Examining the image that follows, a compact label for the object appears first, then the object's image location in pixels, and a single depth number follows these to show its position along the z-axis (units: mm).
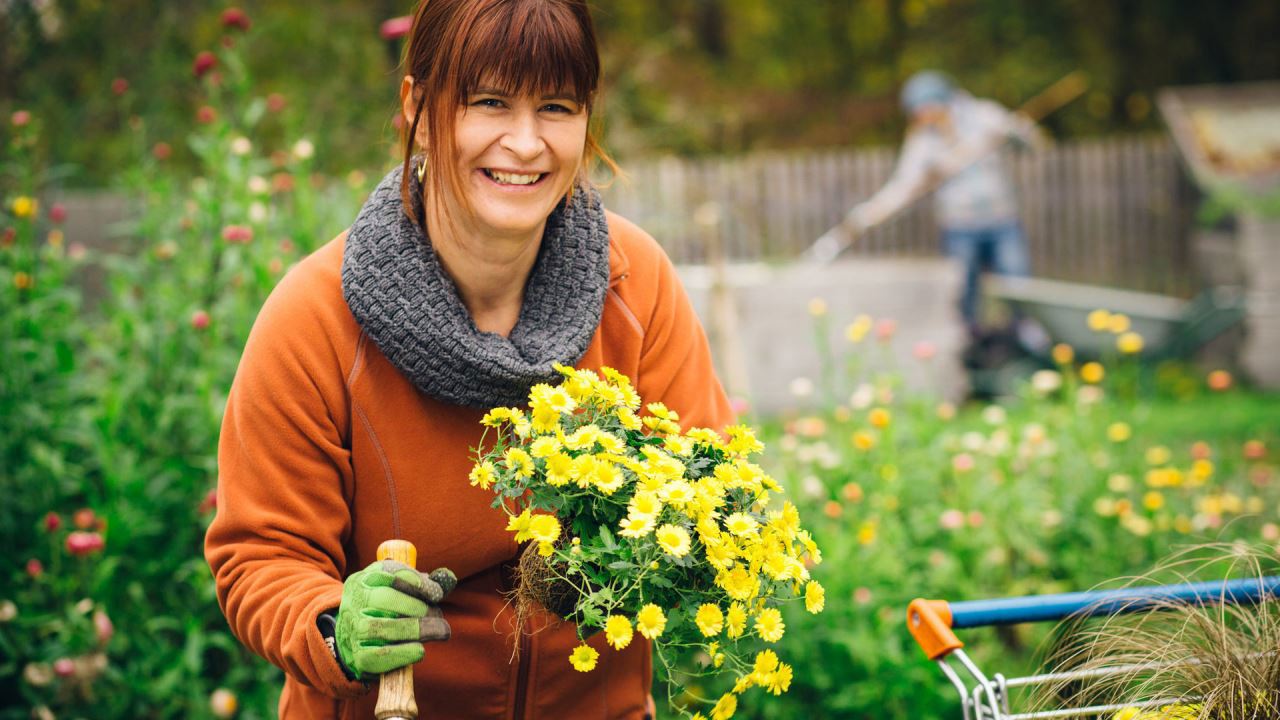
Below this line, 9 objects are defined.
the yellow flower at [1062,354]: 3666
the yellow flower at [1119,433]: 3355
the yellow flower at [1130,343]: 3647
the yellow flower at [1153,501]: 3115
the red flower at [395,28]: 2646
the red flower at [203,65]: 2873
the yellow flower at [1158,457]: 3583
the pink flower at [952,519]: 2986
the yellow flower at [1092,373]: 3552
